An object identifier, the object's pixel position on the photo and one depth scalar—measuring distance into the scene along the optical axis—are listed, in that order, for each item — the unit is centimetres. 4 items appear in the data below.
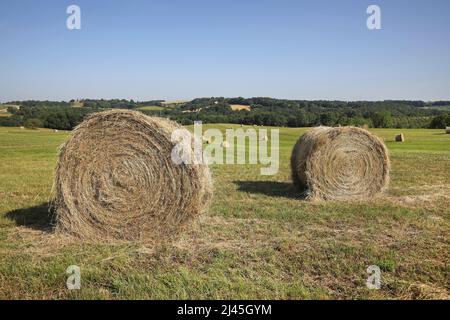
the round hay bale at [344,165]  1011
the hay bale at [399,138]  3631
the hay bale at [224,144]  2923
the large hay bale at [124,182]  687
